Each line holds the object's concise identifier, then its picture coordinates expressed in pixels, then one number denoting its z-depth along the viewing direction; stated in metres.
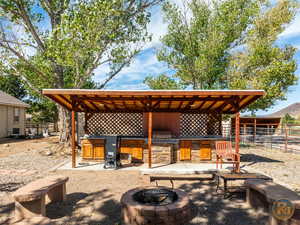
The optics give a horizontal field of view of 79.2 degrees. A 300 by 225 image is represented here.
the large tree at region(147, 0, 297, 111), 10.27
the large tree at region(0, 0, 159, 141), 7.51
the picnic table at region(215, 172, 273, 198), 3.58
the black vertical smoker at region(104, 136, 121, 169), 5.91
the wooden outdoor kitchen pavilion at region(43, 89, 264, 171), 5.73
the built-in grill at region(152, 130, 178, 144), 6.48
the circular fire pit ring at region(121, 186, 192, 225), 2.30
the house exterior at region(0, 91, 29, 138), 13.37
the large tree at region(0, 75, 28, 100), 23.33
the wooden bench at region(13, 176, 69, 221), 2.58
